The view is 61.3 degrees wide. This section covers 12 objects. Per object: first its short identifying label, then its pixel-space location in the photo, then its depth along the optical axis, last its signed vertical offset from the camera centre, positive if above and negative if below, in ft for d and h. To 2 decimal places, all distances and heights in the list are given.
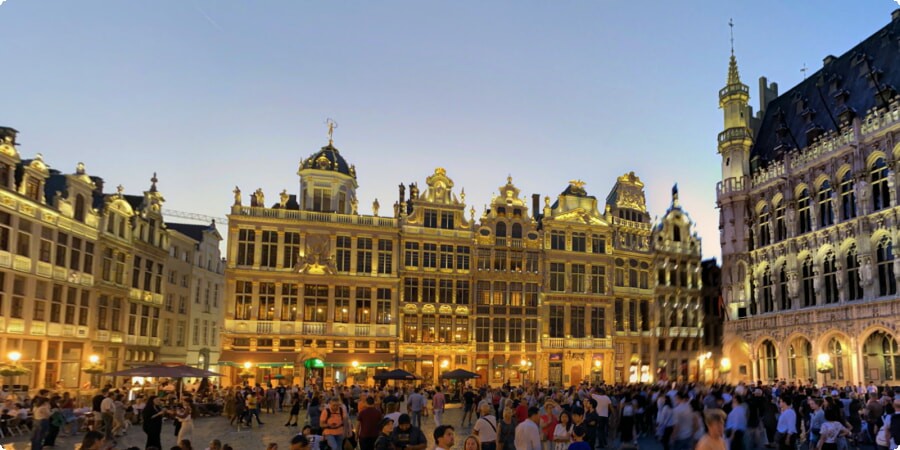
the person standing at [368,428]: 40.50 -4.25
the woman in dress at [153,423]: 51.47 -5.34
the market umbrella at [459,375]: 118.42 -4.07
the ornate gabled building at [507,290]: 156.87 +12.34
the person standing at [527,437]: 33.91 -3.86
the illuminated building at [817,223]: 111.24 +21.61
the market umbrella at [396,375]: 107.76 -3.90
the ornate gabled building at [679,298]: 176.24 +12.51
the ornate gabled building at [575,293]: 161.89 +12.10
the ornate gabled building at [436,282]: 152.56 +13.38
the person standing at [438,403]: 74.18 -5.32
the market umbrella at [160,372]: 86.69 -3.14
